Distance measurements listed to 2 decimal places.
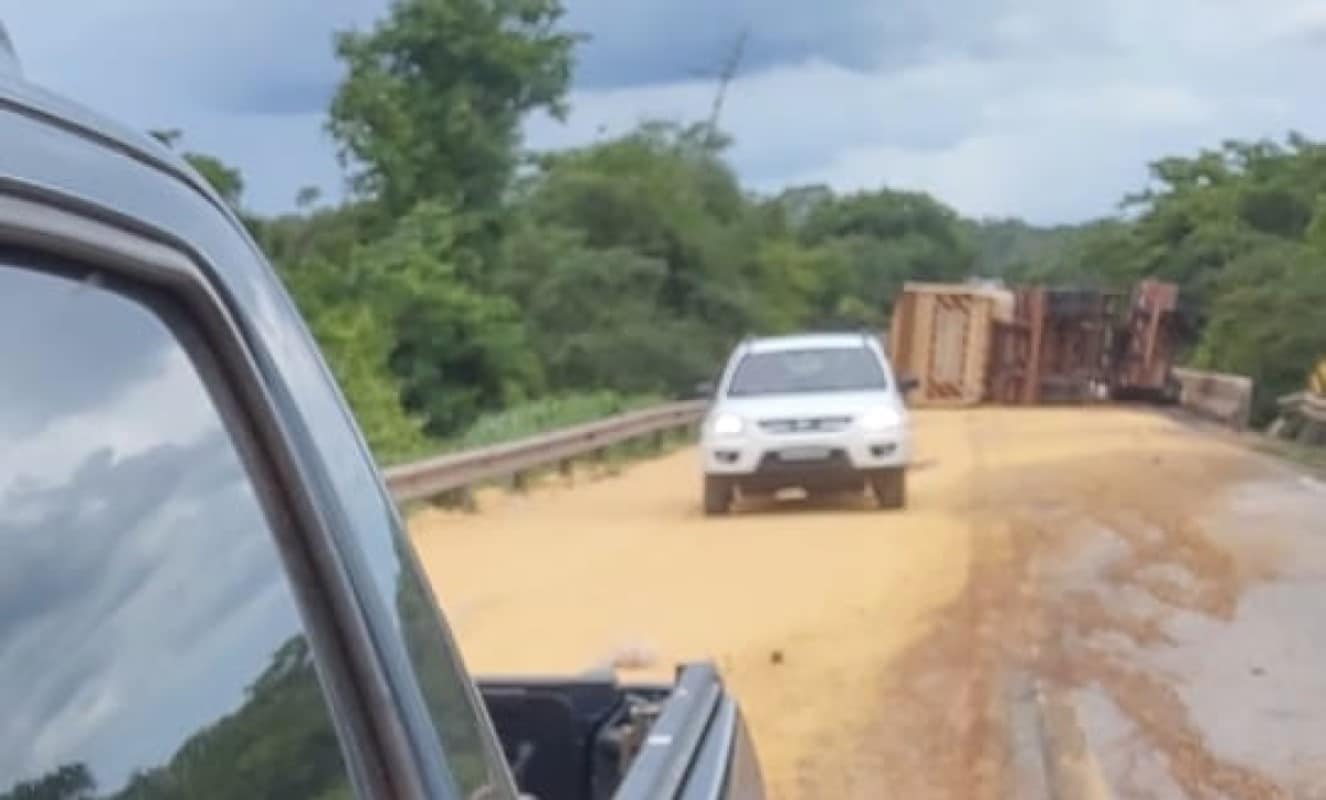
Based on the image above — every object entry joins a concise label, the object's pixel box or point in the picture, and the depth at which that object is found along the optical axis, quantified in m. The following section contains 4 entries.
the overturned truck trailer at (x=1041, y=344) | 52.53
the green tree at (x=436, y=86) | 57.59
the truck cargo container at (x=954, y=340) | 52.56
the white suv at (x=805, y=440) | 24.02
